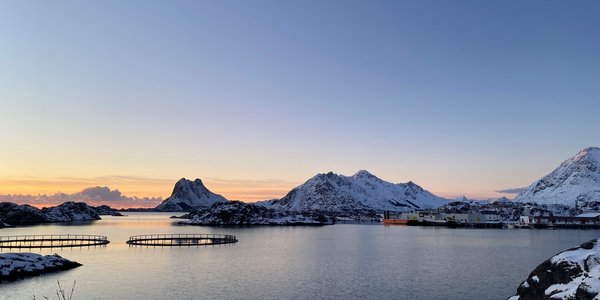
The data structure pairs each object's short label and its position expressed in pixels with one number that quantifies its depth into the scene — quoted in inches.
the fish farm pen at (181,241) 4301.2
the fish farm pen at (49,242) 4168.3
